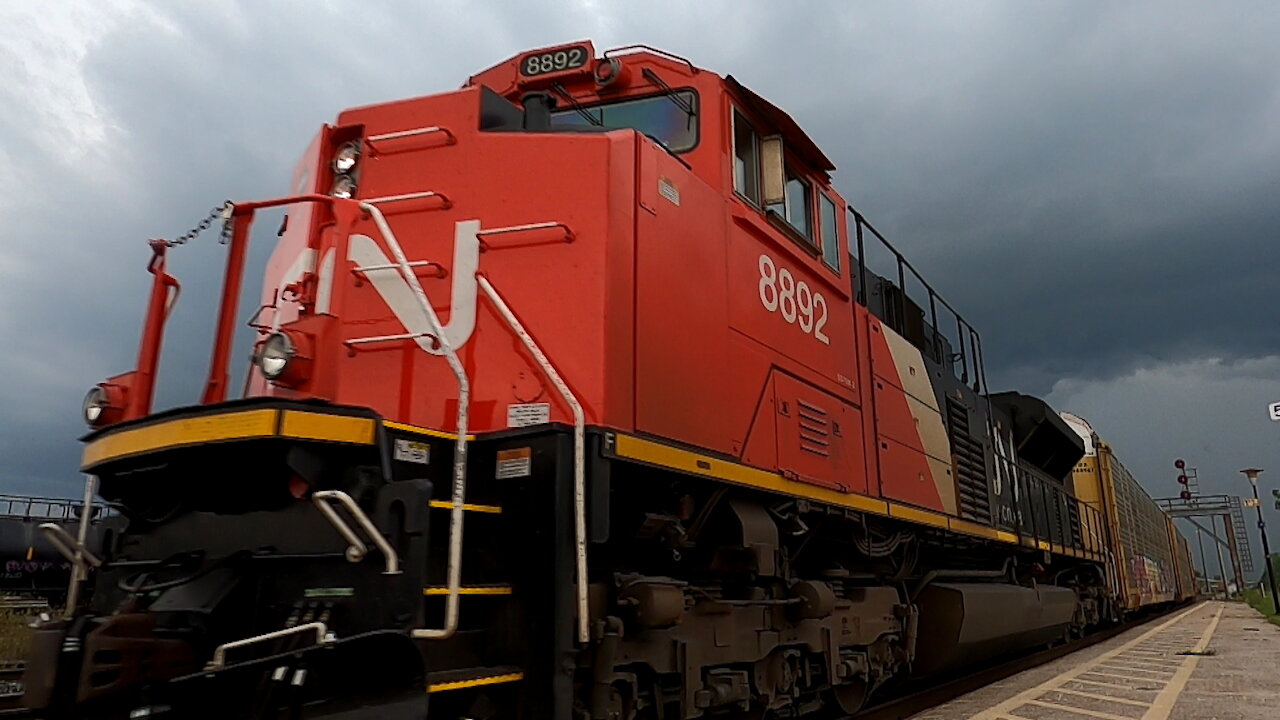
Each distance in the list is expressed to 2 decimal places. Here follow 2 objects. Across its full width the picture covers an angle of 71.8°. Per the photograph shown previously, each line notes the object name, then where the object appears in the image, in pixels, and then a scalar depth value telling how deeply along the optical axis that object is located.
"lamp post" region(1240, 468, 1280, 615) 23.16
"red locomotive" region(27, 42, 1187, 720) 2.65
